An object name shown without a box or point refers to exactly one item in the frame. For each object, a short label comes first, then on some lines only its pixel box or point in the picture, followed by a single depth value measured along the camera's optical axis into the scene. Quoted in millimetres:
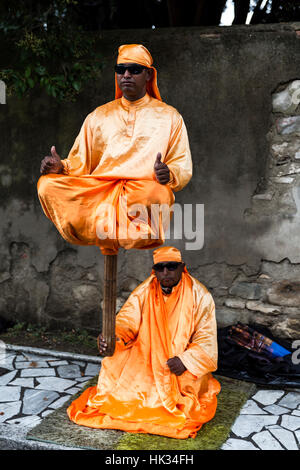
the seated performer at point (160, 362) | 4199
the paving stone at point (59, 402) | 4586
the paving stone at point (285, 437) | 3926
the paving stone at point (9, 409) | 4383
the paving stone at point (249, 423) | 4168
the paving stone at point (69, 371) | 5352
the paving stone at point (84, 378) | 5223
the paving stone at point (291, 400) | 4719
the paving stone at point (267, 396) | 4809
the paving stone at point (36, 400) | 4512
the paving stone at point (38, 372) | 5344
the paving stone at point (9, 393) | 4766
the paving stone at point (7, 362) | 5551
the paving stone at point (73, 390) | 4914
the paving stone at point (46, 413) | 4414
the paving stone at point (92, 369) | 5422
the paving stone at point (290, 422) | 4250
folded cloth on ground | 5203
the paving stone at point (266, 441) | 3906
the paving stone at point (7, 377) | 5135
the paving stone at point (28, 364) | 5586
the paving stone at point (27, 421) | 4230
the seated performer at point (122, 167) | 3504
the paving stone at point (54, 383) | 5012
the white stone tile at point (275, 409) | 4555
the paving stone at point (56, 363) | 5656
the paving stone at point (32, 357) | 5812
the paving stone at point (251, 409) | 4531
